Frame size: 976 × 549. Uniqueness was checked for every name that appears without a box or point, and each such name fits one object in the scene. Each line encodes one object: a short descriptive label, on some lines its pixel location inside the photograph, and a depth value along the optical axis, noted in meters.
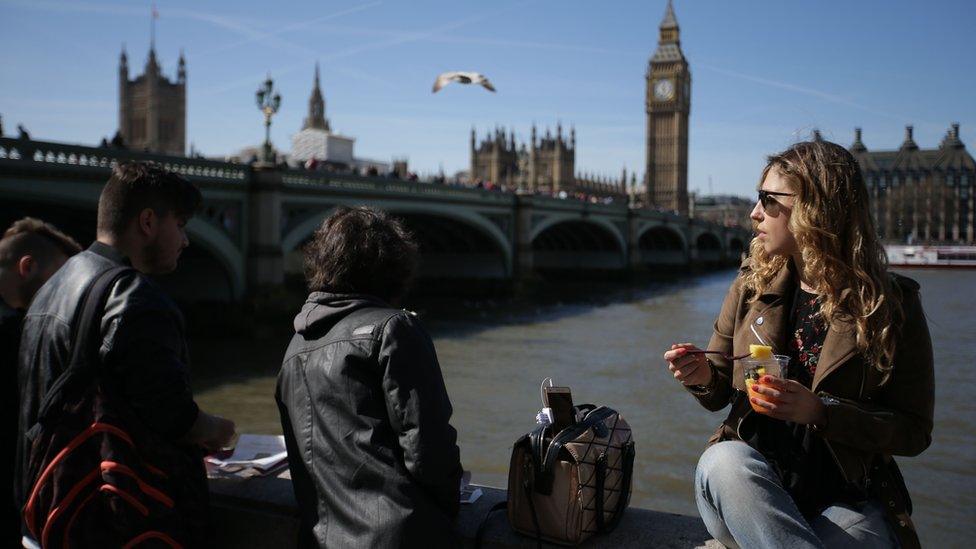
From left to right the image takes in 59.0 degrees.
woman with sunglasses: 1.76
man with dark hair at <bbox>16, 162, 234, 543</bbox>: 1.82
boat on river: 44.75
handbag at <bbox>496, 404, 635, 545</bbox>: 1.94
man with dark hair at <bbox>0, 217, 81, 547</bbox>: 2.31
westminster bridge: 12.00
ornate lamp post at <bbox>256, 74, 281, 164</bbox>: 15.27
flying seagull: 12.94
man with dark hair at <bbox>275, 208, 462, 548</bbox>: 1.79
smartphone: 2.00
